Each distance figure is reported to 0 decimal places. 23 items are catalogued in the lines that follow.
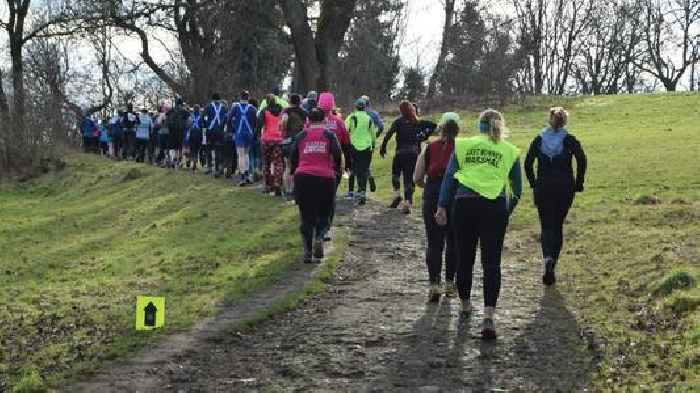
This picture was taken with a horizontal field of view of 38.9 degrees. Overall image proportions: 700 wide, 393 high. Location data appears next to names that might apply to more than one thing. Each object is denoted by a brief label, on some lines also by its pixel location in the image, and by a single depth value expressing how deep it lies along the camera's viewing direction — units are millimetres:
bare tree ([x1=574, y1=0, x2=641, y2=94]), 62969
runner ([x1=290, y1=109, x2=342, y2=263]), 11586
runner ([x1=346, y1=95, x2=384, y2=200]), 16609
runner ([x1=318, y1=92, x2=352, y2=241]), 13070
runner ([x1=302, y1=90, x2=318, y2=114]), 17031
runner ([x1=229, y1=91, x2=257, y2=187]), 18781
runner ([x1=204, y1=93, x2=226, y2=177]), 20391
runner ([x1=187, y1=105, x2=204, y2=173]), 22672
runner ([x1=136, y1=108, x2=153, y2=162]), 28453
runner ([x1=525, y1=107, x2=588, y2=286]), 10375
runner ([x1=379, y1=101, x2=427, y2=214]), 14734
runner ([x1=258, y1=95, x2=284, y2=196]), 17031
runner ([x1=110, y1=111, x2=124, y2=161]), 31516
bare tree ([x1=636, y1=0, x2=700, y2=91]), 62531
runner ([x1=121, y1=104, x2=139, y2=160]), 29766
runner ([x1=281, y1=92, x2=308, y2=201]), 15445
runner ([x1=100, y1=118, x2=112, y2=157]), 35728
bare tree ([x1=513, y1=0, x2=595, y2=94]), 60781
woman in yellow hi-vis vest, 8328
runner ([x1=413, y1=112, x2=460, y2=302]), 9773
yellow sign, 8438
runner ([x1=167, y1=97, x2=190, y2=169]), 24297
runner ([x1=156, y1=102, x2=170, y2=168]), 24781
